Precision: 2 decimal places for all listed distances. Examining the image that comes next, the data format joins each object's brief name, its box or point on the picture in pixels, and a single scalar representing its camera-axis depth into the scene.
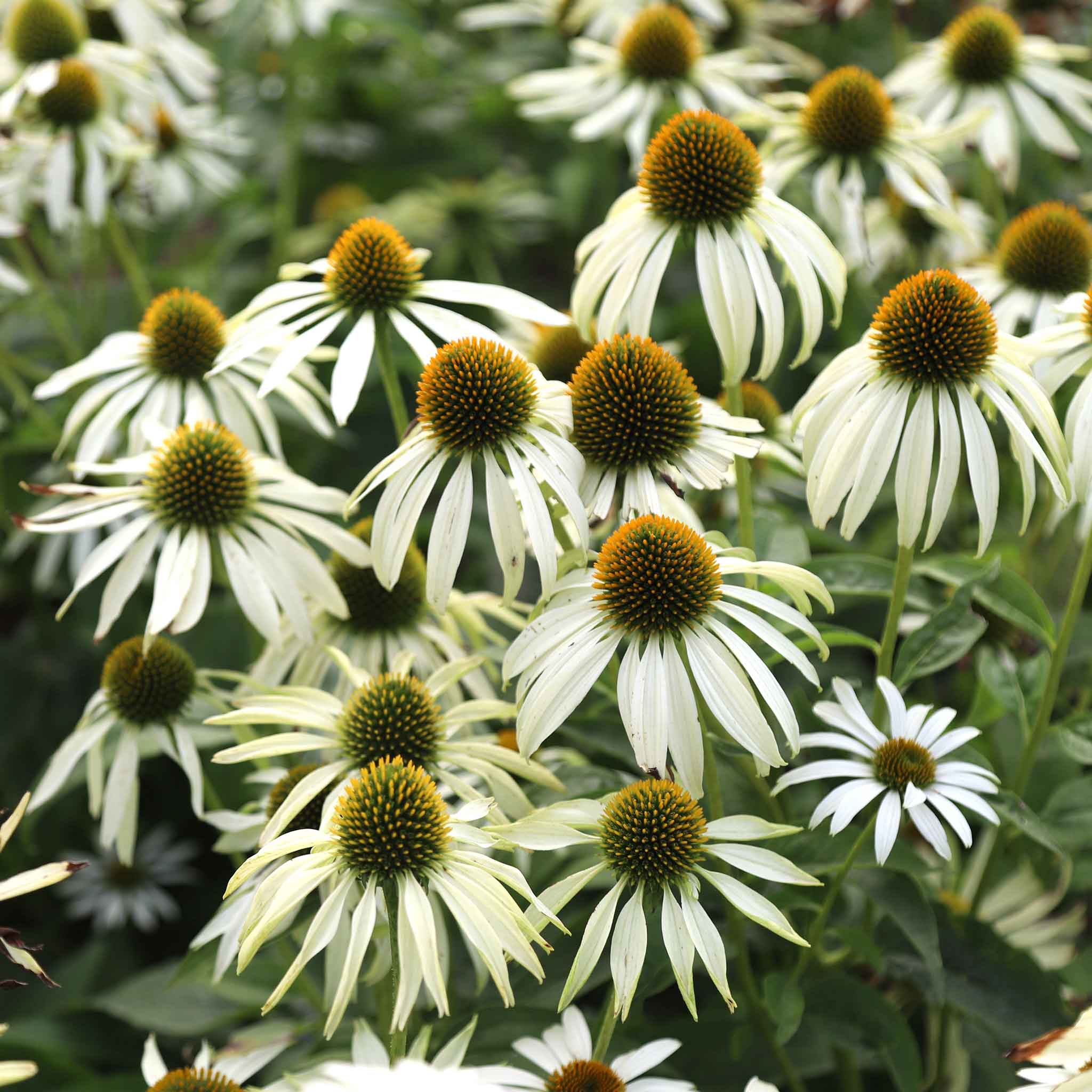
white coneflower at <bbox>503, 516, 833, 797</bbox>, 1.59
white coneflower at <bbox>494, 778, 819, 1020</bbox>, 1.59
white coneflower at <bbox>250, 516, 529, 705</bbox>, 1.69
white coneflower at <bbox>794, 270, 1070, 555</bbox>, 1.62
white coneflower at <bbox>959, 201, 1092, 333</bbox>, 1.76
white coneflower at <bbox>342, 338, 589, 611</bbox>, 1.62
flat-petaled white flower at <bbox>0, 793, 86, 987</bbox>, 1.59
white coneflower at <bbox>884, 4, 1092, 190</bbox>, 1.83
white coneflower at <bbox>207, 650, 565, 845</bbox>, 1.63
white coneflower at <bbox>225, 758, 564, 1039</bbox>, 1.58
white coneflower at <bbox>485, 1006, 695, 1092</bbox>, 1.59
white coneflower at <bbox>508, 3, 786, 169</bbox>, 1.86
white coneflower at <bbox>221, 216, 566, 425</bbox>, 1.67
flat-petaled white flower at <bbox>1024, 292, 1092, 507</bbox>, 1.62
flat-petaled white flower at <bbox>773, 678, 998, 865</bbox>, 1.60
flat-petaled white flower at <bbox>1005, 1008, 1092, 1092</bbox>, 1.55
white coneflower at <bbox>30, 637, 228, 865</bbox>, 1.68
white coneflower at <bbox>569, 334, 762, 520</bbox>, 1.63
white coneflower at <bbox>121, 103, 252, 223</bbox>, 1.99
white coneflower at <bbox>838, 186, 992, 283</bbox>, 1.90
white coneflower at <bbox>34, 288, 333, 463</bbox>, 1.71
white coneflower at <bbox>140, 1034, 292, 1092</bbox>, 1.62
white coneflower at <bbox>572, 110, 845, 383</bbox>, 1.65
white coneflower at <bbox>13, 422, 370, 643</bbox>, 1.67
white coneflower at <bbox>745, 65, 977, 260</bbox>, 1.75
